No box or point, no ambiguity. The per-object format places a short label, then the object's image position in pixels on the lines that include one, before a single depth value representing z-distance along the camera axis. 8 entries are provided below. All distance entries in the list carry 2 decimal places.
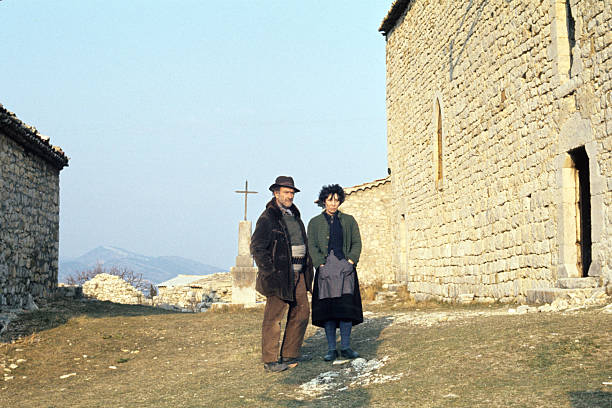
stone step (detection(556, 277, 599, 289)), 8.29
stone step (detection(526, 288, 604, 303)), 8.20
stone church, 8.65
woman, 6.53
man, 6.48
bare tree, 54.43
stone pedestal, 15.80
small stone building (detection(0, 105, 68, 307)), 11.34
